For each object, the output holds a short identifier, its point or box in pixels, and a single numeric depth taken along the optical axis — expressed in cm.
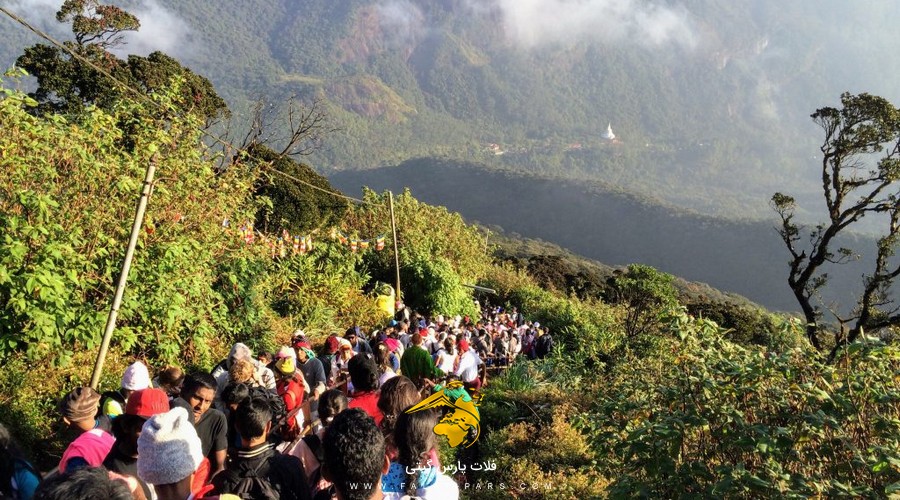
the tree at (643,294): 1977
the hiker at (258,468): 303
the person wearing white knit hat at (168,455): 285
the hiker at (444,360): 787
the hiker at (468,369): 808
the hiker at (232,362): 518
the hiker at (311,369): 564
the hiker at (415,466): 312
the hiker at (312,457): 366
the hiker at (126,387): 432
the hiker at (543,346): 1478
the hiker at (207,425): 386
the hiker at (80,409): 362
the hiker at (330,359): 671
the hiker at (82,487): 222
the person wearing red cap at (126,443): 337
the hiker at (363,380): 461
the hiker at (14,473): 286
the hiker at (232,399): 416
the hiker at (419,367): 650
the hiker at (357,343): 804
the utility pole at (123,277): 538
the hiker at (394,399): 402
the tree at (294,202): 2002
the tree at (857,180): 1266
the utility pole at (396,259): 1711
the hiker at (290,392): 473
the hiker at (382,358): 595
